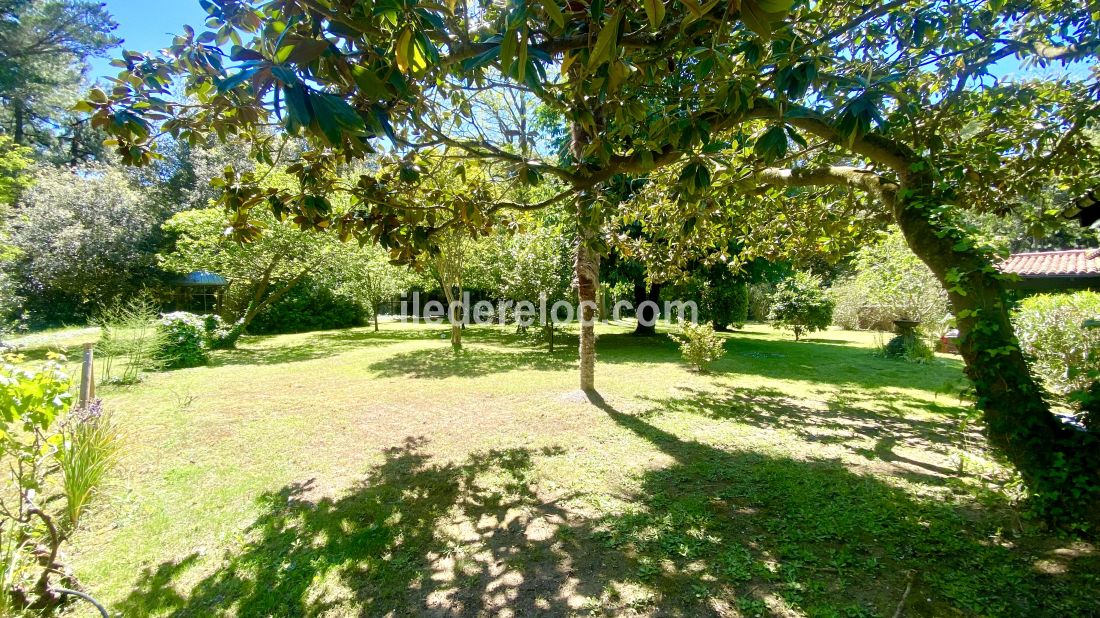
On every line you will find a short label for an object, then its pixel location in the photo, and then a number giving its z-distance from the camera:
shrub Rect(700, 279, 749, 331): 16.46
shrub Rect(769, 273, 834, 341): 15.19
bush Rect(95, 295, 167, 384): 7.79
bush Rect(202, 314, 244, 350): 12.63
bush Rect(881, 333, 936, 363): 10.91
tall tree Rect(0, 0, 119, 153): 14.48
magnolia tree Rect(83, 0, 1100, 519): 1.62
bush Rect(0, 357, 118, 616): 2.39
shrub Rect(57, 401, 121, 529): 3.29
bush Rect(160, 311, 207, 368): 9.90
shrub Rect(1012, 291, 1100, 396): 4.68
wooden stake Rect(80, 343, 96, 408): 4.79
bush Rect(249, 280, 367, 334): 19.81
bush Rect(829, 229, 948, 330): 11.34
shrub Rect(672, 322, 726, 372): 9.23
